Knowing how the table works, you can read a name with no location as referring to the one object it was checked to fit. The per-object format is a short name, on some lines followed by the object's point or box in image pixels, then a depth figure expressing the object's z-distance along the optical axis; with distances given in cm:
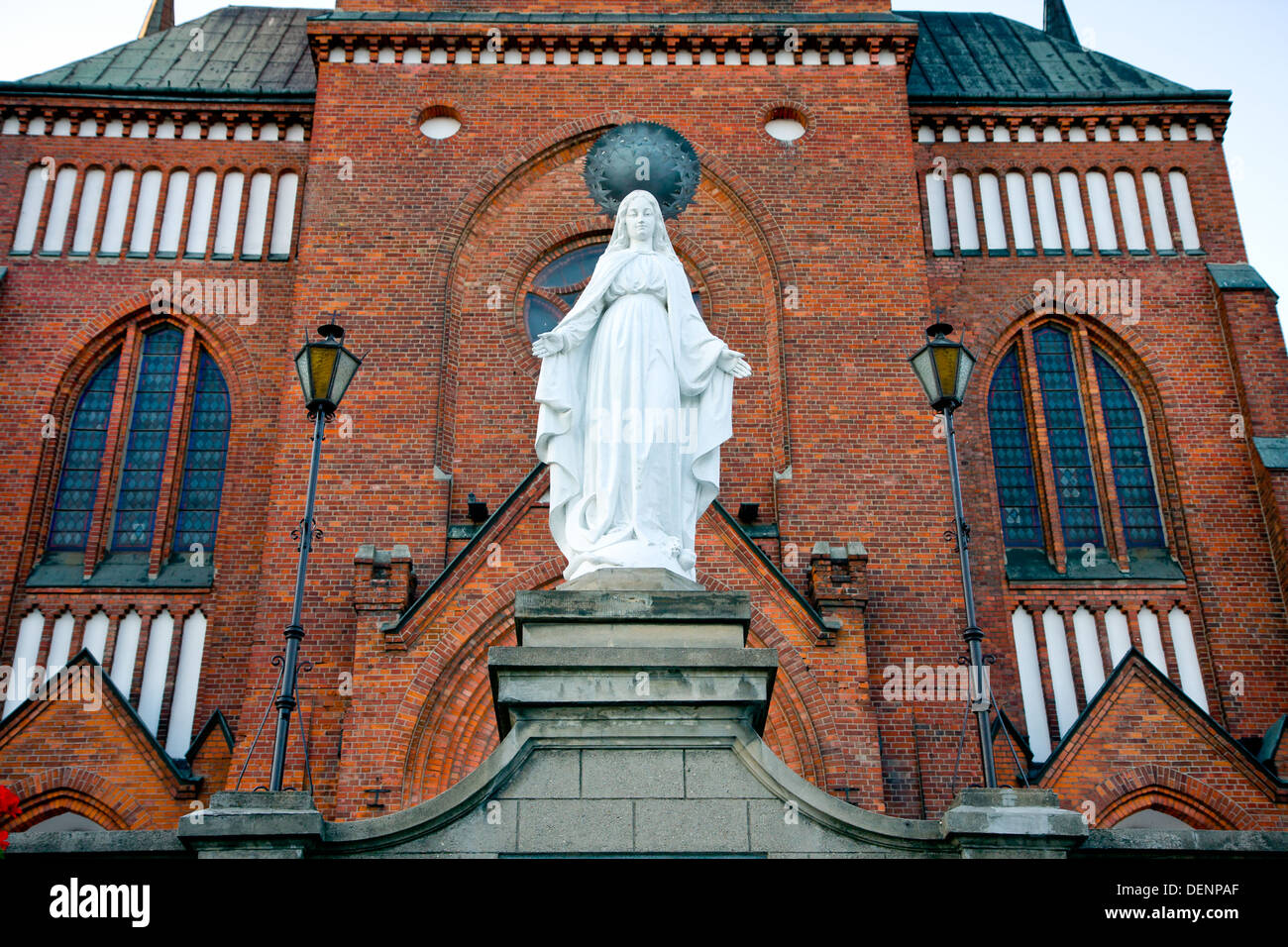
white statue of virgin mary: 820
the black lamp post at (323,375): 995
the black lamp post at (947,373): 955
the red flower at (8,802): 640
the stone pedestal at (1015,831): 679
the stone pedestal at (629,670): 729
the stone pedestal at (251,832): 664
